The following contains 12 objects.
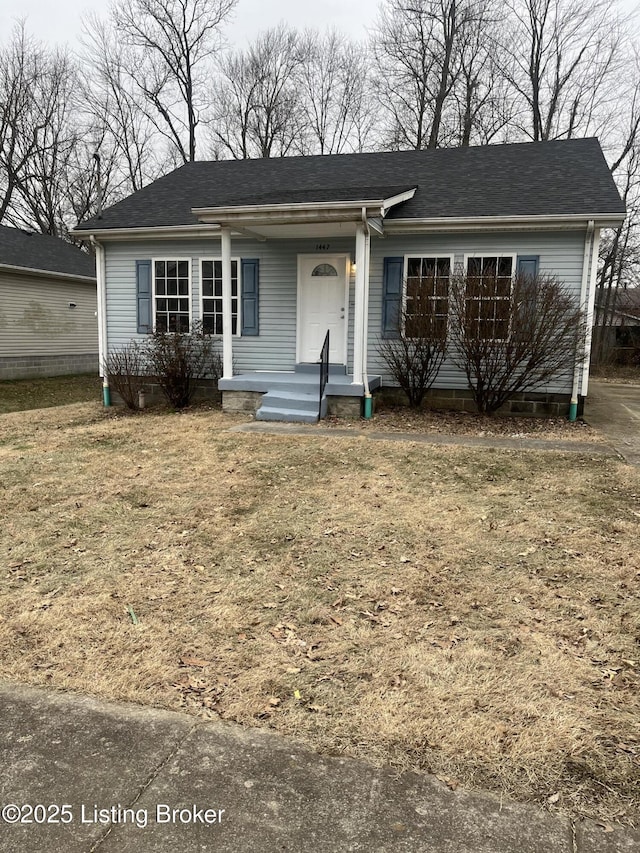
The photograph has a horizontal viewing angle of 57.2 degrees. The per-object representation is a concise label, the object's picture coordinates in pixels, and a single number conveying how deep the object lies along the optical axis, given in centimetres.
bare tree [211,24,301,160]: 2511
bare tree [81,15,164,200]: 2392
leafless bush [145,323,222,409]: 991
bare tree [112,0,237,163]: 2258
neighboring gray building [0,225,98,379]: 1568
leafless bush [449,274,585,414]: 816
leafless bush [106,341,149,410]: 998
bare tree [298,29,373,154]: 2489
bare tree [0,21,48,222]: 2248
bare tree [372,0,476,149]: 2083
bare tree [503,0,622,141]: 2103
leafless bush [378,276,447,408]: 866
